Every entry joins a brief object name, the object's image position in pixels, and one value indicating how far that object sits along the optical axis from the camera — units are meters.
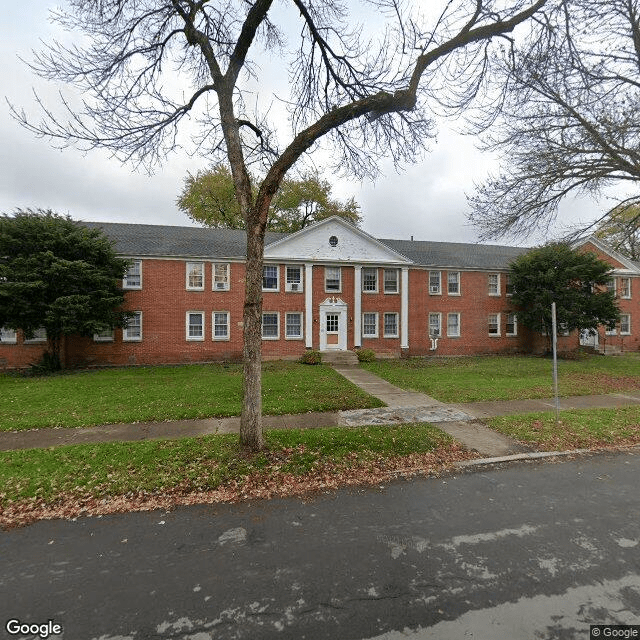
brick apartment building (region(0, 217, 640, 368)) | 18.31
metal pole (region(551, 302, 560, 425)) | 7.50
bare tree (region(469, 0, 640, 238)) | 9.74
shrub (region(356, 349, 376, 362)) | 19.25
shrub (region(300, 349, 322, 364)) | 18.22
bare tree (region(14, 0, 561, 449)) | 5.67
